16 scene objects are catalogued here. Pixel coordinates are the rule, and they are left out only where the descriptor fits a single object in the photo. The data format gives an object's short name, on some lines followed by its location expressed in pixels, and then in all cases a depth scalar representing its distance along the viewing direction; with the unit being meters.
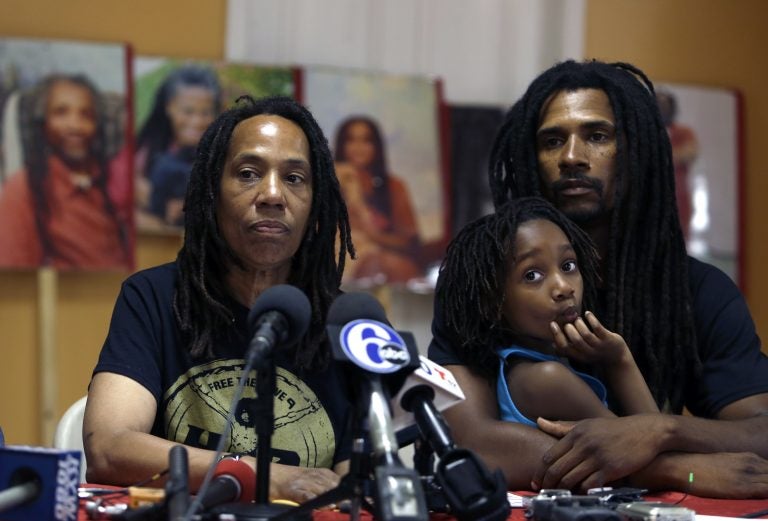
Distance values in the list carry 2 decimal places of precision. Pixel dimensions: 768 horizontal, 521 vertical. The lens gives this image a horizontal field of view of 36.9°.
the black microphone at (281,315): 1.75
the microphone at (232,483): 1.91
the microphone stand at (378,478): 1.56
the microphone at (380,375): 1.56
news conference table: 2.07
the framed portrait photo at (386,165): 5.23
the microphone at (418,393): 1.76
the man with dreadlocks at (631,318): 2.53
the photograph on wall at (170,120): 5.02
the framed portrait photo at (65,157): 4.83
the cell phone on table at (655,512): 1.98
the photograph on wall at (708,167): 5.71
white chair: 2.95
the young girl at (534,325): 2.62
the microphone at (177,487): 1.72
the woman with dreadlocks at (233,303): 2.53
